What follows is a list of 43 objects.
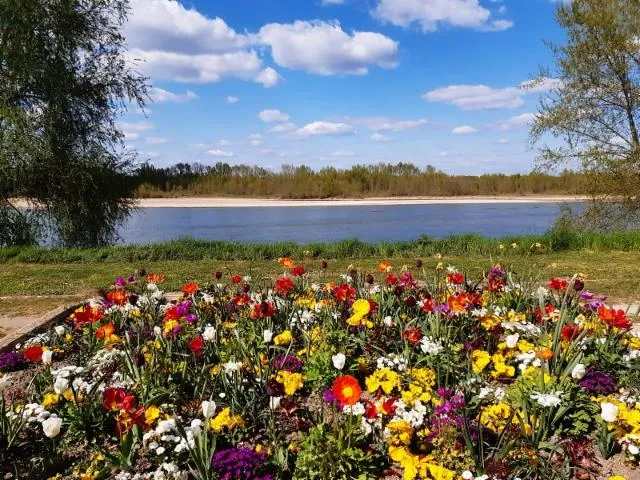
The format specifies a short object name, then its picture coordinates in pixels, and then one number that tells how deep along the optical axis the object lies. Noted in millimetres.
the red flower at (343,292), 3518
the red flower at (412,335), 3078
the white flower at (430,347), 3035
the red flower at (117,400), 2260
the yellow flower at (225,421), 2430
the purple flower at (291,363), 3049
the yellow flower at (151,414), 2465
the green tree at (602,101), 13156
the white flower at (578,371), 2480
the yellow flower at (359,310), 3076
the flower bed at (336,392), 2285
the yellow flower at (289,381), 2756
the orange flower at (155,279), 4385
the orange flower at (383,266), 4180
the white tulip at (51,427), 2178
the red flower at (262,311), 3093
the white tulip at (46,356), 2795
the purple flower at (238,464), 2131
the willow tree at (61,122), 12516
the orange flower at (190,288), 3810
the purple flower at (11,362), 3525
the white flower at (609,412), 2209
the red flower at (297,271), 4141
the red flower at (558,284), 3750
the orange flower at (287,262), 4224
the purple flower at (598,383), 2771
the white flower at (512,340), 3090
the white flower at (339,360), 2475
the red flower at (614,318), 3059
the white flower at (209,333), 3018
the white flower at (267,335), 3027
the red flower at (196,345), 2740
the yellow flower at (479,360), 3039
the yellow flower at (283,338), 3307
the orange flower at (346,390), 2117
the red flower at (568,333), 2799
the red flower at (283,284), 3755
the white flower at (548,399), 2432
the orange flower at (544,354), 2590
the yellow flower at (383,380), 2739
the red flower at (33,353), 2822
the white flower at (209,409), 2218
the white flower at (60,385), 2574
